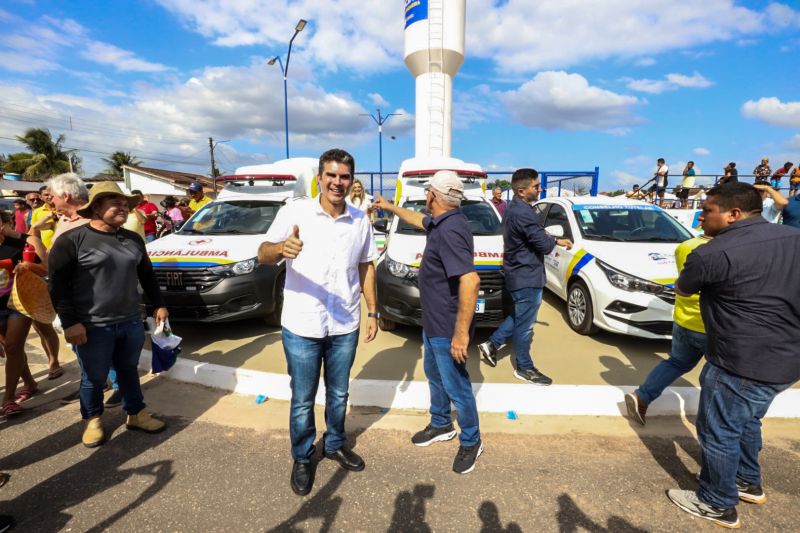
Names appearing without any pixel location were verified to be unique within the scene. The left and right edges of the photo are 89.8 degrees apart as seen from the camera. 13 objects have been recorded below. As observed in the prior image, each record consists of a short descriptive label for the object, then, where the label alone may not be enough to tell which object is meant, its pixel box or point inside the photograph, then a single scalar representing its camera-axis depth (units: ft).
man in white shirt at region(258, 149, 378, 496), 7.47
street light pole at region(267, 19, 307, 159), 46.70
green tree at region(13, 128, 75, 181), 122.23
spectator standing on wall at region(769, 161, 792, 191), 39.29
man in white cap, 7.45
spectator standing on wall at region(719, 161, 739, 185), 38.03
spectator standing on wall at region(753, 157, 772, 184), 39.96
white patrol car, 13.12
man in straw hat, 8.38
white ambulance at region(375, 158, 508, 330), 13.64
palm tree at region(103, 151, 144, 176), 145.95
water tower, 51.93
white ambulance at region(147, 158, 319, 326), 14.03
